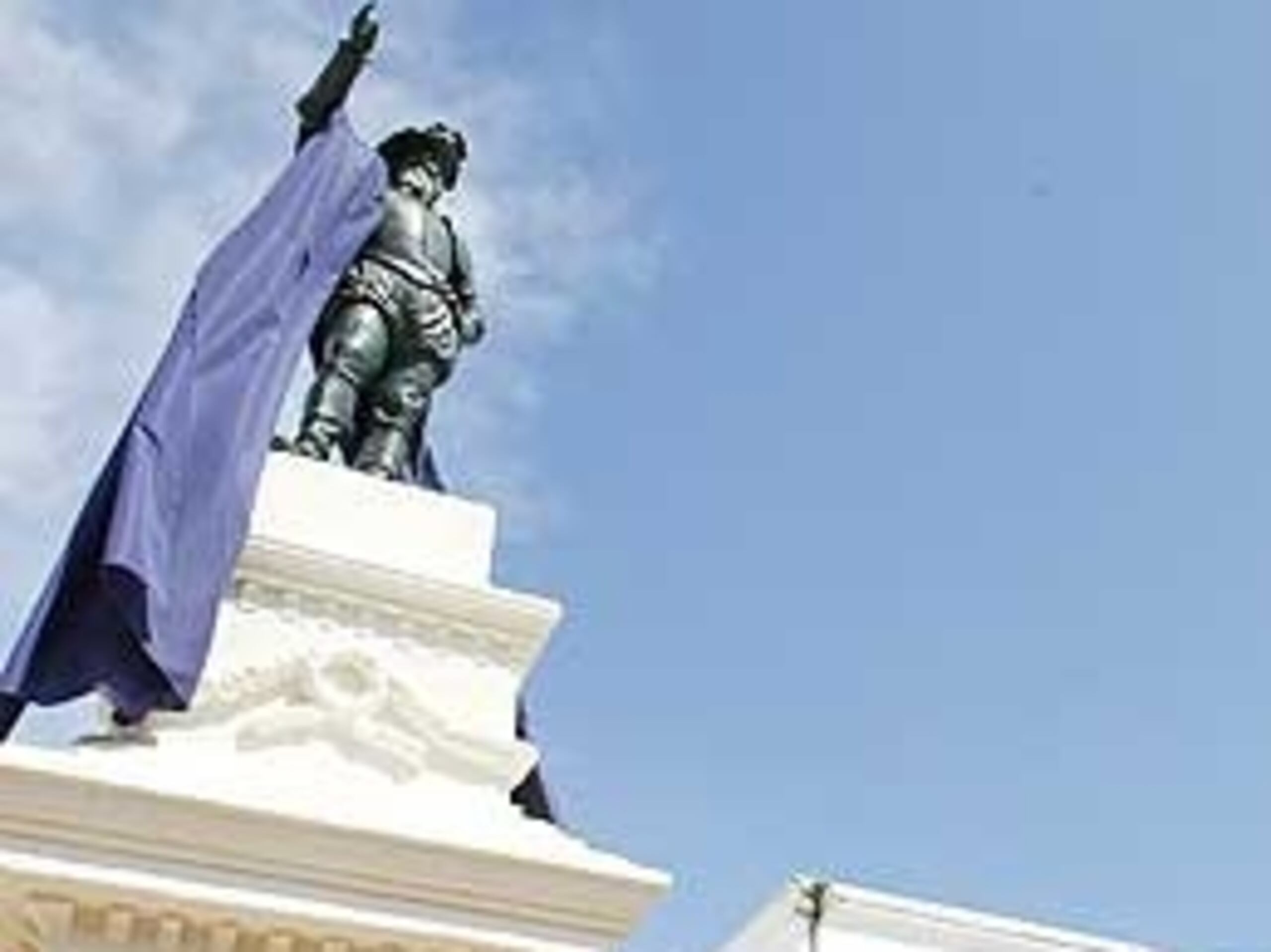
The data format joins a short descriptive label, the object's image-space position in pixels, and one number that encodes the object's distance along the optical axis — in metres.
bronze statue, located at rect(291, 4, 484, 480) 10.24
